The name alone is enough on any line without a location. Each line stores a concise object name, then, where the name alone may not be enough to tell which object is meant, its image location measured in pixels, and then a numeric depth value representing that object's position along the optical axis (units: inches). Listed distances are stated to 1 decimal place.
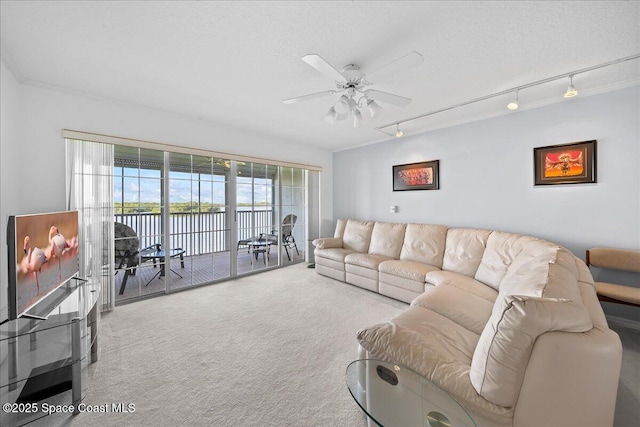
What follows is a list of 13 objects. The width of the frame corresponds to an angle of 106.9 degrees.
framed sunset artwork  104.3
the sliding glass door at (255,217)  167.2
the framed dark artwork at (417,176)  155.6
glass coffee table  42.9
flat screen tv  59.4
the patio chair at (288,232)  196.7
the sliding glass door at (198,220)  141.5
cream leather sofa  36.4
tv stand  60.9
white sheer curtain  105.3
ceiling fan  66.0
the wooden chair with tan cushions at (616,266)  85.0
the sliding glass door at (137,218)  123.1
